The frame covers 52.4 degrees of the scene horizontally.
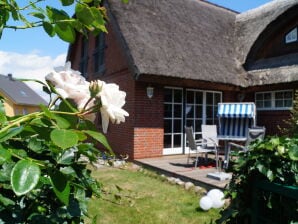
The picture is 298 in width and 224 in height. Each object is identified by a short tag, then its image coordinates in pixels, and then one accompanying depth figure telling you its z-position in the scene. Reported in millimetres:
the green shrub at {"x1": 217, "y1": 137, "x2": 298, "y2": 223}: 2006
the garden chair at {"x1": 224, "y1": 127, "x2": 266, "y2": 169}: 7192
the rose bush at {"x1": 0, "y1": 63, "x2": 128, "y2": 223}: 621
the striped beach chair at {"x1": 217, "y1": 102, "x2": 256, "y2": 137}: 9094
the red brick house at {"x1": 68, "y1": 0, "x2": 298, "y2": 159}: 9328
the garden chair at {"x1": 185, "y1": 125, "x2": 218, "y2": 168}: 7281
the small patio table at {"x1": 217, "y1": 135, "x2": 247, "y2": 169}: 7449
